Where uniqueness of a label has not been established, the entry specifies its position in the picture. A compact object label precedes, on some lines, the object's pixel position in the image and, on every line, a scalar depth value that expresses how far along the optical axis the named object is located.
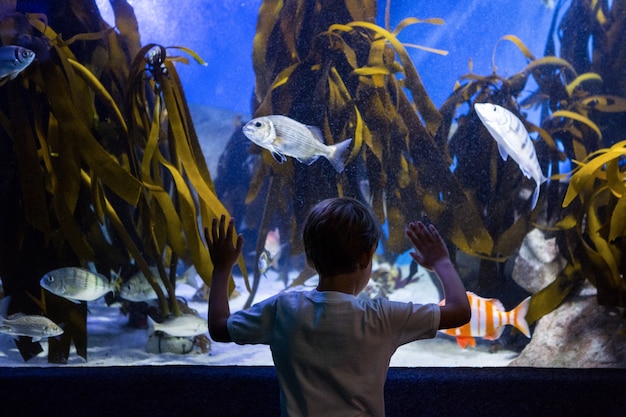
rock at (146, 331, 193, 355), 3.28
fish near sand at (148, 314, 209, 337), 3.14
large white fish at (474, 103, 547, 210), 2.85
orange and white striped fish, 2.75
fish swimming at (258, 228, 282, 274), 3.56
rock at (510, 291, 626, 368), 3.07
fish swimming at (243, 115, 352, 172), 2.87
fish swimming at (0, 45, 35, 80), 2.83
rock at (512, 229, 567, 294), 3.54
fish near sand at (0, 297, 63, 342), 2.91
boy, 1.36
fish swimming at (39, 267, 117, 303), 3.04
